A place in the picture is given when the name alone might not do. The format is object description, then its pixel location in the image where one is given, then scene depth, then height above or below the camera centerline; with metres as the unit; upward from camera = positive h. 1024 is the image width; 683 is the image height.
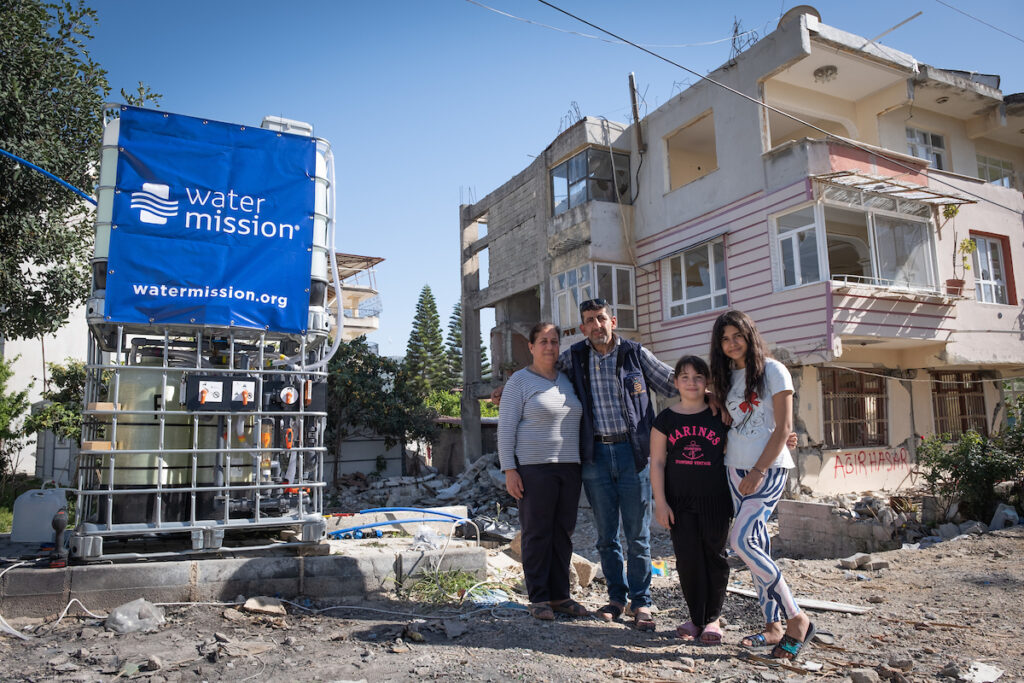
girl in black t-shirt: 4.01 -0.47
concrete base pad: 4.50 -1.07
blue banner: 5.27 +1.74
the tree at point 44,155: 9.50 +4.20
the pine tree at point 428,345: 50.91 +6.67
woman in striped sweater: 4.44 -0.29
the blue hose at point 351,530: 6.64 -1.00
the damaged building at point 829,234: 13.11 +4.31
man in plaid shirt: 4.41 -0.14
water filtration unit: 5.11 +0.88
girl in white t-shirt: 3.76 -0.23
